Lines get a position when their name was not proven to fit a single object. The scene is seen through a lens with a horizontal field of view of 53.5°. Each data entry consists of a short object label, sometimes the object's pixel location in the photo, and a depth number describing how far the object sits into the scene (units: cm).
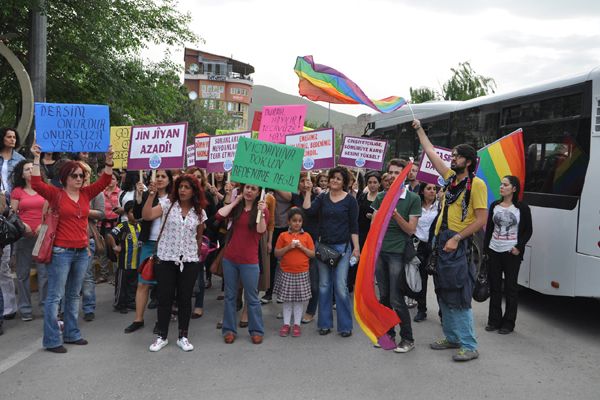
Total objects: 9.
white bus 655
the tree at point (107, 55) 1380
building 13038
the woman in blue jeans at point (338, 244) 635
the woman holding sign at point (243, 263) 604
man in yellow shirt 538
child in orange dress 638
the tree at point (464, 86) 3684
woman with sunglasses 555
